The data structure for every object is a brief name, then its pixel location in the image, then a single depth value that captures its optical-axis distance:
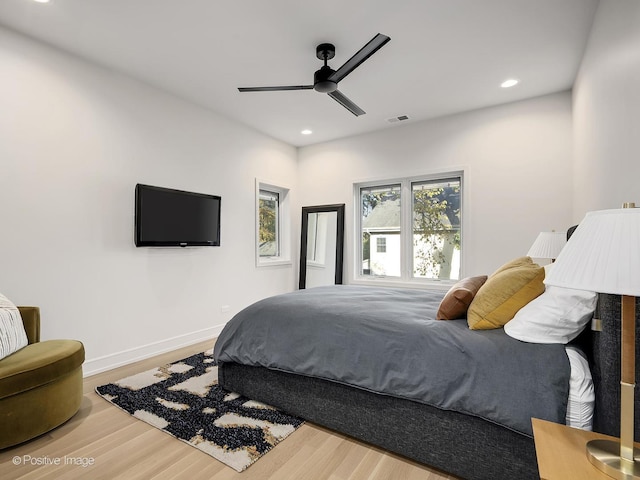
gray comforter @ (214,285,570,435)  1.47
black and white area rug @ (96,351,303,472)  1.93
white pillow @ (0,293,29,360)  2.06
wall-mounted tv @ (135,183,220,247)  3.36
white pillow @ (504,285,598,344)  1.49
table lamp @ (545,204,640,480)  0.82
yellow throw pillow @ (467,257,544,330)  1.74
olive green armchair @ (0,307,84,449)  1.85
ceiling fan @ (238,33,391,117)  2.40
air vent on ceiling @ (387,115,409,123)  4.34
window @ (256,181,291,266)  5.12
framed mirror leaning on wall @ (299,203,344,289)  5.12
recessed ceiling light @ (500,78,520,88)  3.41
